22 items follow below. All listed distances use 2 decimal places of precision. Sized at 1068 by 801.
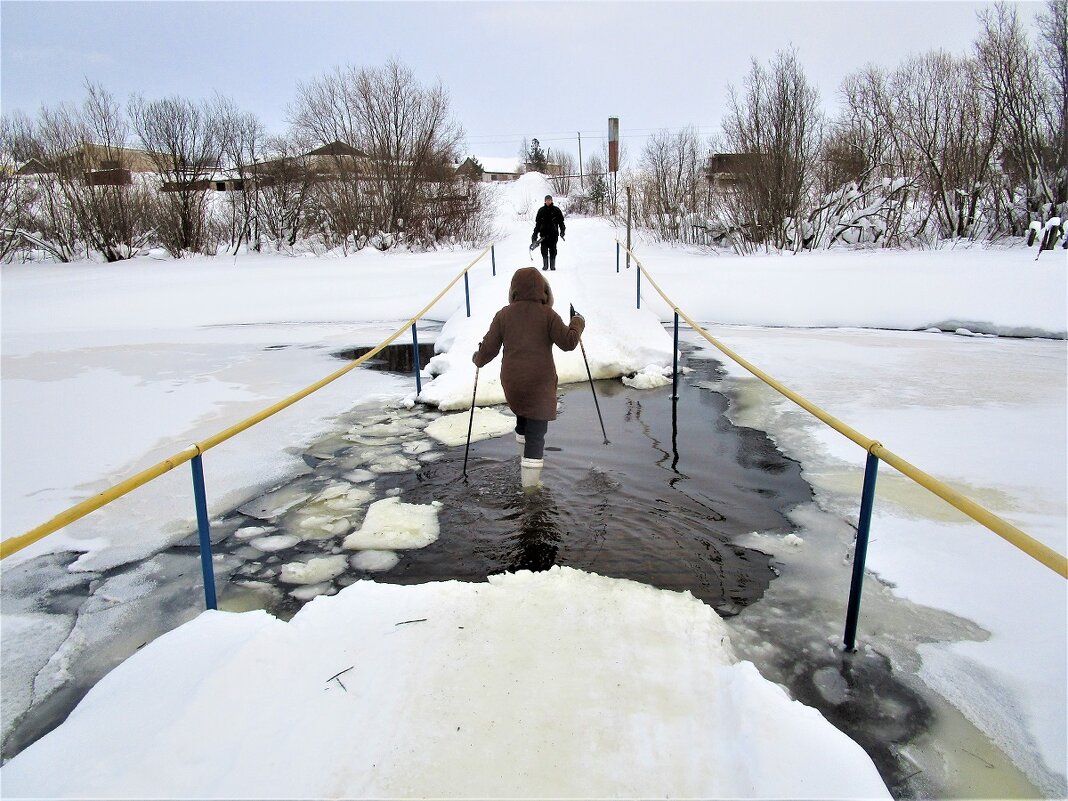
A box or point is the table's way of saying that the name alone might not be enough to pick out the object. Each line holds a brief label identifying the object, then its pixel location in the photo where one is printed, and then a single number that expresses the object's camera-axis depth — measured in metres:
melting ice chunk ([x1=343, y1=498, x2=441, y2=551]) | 4.44
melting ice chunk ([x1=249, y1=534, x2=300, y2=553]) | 4.46
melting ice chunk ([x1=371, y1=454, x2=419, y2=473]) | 5.81
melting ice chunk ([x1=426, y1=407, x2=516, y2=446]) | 6.62
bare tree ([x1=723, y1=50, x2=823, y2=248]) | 20.45
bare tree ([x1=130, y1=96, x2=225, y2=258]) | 25.73
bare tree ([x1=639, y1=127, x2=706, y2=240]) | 26.20
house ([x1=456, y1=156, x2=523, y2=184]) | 78.94
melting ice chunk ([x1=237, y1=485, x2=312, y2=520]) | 5.04
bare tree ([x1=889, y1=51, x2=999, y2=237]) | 20.03
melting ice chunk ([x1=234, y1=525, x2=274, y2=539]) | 4.65
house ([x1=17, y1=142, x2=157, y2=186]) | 25.28
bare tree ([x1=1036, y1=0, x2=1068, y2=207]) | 17.33
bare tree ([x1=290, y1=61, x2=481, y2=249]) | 26.02
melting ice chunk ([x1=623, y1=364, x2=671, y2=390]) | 8.67
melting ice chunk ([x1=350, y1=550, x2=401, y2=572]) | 4.13
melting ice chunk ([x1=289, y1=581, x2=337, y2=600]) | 3.83
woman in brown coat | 4.91
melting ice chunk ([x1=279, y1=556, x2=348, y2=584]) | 4.03
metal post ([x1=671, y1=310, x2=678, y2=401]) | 8.04
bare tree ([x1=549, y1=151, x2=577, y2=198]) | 62.12
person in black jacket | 13.97
